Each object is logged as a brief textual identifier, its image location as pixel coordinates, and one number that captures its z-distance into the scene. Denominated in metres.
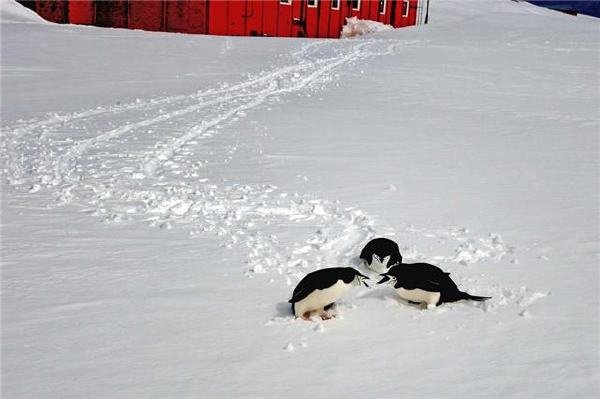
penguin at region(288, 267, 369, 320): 2.71
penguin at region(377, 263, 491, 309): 2.81
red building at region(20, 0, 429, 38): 17.81
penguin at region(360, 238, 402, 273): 3.32
